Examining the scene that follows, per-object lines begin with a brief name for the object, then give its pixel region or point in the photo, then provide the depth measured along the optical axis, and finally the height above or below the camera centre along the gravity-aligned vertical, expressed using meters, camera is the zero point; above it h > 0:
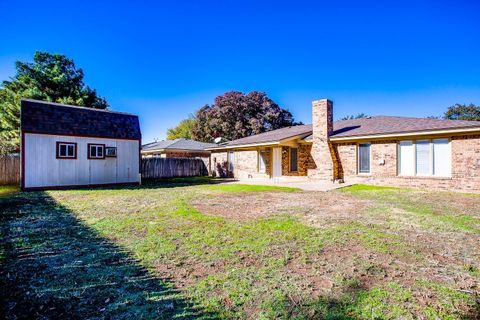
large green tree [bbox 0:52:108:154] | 23.06 +7.03
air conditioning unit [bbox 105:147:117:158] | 15.05 +0.62
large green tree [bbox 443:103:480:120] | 34.91 +6.69
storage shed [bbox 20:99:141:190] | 12.86 +0.88
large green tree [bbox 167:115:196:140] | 47.19 +6.13
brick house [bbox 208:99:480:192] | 10.94 +0.49
